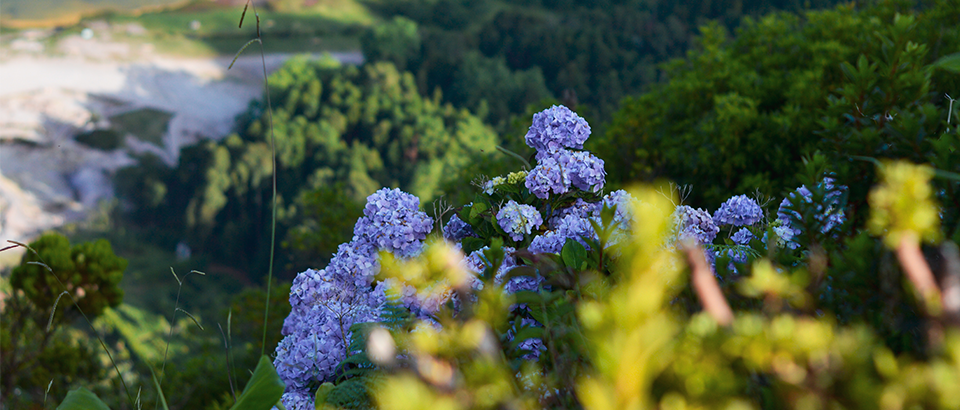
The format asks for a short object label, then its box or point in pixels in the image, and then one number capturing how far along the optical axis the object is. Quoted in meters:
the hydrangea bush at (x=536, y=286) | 1.13
